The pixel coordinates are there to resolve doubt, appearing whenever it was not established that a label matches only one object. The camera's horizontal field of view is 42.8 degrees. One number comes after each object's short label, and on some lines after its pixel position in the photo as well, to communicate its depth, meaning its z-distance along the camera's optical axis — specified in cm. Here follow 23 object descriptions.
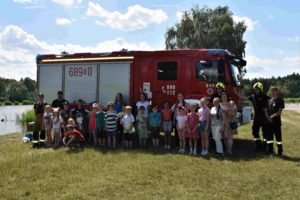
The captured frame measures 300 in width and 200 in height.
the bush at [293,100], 8968
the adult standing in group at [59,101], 1289
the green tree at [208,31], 3925
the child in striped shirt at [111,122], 1155
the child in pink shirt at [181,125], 1085
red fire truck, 1167
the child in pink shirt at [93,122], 1200
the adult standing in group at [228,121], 1043
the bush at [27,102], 10300
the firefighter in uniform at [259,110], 1078
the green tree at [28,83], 12547
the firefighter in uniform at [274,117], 1044
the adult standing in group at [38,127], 1226
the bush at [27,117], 2667
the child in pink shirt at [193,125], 1064
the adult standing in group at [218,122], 1045
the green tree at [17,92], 10769
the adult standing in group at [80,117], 1242
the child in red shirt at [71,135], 1166
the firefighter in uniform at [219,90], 1110
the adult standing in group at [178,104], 1115
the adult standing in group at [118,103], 1225
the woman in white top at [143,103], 1168
